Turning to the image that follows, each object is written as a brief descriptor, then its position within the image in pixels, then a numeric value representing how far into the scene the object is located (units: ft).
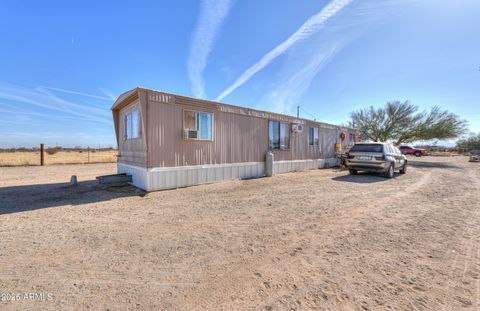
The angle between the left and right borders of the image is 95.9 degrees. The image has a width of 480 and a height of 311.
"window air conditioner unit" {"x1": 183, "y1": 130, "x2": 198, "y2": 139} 25.94
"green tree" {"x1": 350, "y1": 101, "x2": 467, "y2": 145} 70.64
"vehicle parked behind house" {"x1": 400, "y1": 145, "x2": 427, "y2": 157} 104.78
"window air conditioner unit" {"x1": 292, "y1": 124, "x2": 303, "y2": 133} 40.98
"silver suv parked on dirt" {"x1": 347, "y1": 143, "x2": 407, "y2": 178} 32.63
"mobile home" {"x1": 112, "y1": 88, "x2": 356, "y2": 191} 23.85
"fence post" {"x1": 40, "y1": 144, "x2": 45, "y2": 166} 54.24
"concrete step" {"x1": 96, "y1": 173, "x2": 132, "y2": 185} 26.10
